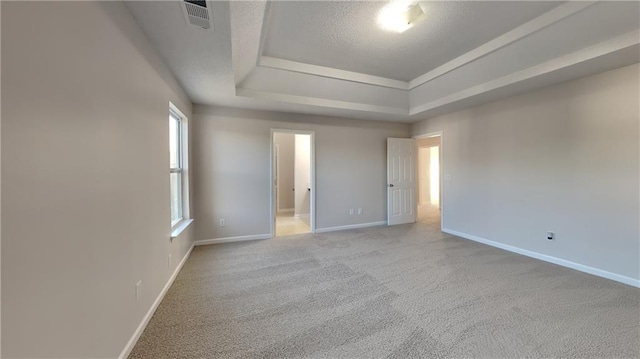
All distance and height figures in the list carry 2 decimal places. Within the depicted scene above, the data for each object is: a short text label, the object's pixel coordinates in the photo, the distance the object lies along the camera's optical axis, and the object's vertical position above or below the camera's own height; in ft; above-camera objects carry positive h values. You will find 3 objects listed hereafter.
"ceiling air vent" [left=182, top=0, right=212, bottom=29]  5.16 +3.78
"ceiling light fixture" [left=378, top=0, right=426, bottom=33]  6.88 +4.94
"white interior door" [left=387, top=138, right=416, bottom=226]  17.16 -0.28
